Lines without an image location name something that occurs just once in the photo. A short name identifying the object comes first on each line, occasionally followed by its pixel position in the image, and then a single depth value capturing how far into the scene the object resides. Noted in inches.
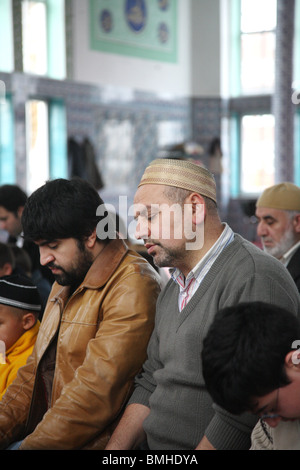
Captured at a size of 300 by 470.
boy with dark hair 133.2
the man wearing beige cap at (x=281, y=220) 321.1
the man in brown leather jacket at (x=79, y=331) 186.2
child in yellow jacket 238.1
